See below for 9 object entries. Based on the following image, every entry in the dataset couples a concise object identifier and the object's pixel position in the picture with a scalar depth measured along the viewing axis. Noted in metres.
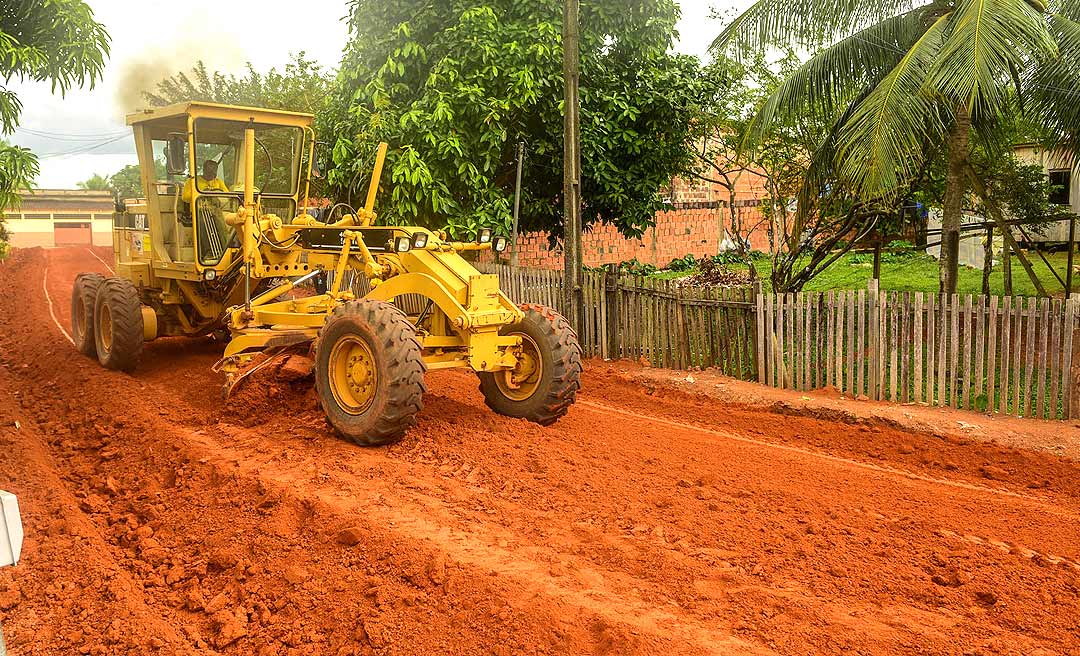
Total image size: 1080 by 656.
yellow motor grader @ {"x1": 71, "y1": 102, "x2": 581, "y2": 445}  7.29
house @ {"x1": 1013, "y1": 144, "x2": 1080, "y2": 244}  22.83
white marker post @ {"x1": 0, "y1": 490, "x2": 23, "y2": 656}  1.96
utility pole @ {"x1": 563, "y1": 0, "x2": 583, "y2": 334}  11.31
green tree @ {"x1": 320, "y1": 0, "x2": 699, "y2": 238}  12.89
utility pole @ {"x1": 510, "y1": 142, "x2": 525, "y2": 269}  12.30
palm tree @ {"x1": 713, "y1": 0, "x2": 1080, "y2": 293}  9.30
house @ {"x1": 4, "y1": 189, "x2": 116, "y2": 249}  55.53
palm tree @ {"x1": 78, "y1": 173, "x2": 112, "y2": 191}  97.44
